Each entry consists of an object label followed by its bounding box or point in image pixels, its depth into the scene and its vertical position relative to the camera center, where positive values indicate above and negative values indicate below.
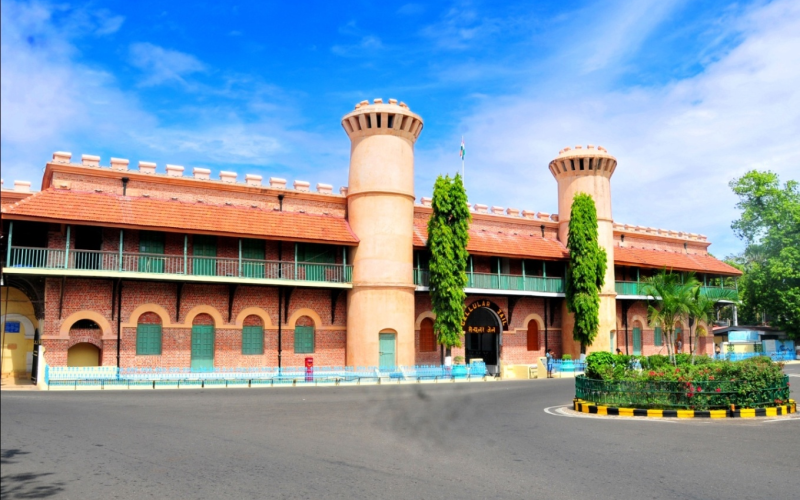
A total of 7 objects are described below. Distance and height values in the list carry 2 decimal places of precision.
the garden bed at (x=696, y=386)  14.29 -1.79
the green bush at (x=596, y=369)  15.97 -1.50
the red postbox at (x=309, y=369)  25.11 -2.26
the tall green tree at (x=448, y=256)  28.53 +2.48
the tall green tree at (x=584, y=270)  33.00 +2.04
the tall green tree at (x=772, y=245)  44.12 +4.46
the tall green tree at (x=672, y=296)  23.50 +0.45
